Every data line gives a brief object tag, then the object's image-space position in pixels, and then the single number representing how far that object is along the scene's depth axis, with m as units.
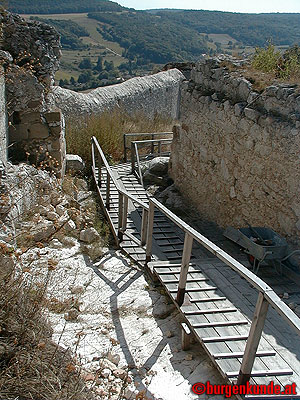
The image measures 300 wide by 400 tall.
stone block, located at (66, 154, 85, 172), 7.80
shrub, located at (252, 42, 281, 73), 6.06
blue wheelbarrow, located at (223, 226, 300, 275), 4.29
